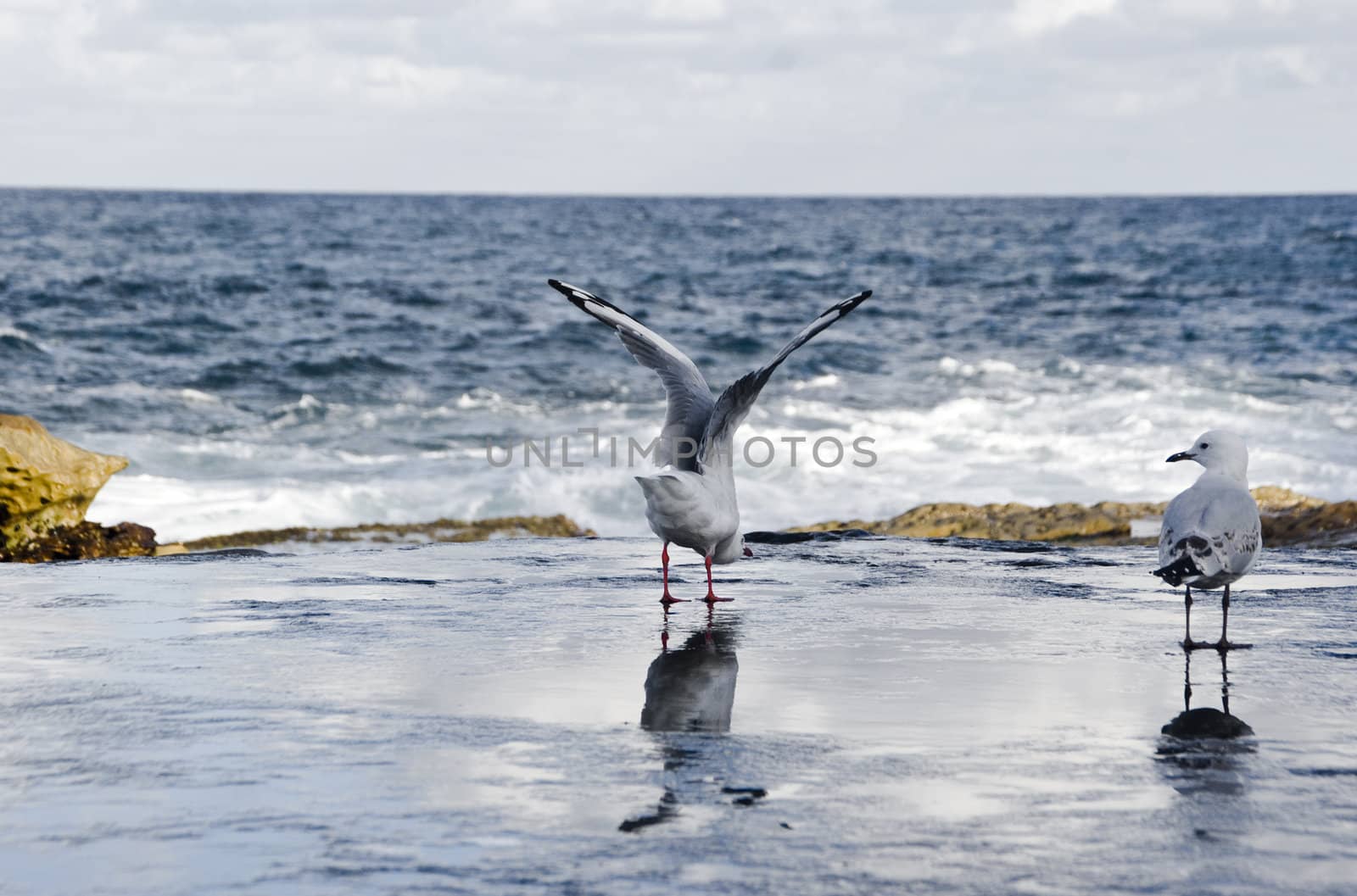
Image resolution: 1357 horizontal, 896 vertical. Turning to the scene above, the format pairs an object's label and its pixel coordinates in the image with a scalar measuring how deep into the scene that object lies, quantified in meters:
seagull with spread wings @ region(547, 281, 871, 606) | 7.19
